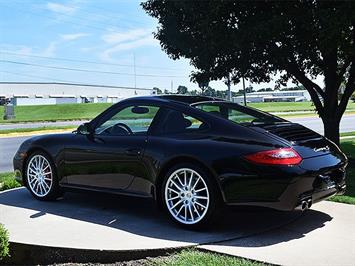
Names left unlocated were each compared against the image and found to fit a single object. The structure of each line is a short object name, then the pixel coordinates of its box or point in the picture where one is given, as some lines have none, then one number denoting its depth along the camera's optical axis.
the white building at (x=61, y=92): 102.22
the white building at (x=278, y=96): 107.54
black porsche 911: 4.51
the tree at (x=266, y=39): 7.80
